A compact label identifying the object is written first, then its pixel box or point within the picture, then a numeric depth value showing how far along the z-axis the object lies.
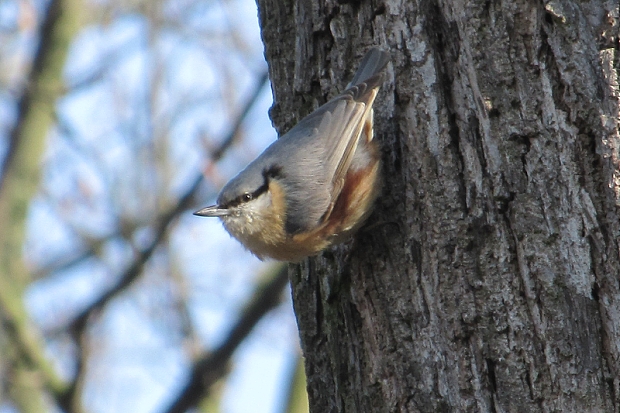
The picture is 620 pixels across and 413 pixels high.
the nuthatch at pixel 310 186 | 5.24
